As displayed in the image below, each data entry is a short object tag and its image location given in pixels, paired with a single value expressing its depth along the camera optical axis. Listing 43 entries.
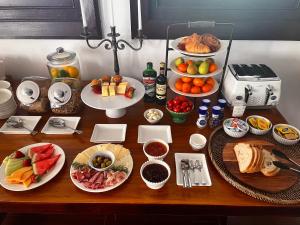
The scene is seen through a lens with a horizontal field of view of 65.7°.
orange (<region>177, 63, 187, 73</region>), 1.02
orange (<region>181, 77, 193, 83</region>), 1.06
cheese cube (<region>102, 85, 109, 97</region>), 1.04
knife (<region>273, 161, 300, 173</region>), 0.78
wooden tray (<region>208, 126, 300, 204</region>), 0.72
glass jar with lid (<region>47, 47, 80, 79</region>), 1.09
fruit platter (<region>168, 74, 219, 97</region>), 1.04
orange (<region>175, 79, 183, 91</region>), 1.06
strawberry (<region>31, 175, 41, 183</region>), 0.76
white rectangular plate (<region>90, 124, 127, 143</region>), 0.95
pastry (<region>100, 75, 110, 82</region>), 1.09
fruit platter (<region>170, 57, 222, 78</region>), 1.00
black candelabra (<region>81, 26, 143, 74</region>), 1.04
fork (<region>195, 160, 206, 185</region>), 0.80
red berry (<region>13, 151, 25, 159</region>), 0.84
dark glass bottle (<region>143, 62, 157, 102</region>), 1.08
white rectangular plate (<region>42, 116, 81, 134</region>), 0.98
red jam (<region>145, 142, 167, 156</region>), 0.86
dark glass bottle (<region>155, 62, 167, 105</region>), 1.05
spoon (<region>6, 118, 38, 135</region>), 1.00
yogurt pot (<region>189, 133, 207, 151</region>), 0.89
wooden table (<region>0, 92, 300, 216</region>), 0.72
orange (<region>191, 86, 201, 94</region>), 1.04
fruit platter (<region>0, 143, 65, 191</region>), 0.76
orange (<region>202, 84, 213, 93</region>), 1.05
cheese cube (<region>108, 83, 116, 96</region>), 1.04
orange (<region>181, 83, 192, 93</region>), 1.05
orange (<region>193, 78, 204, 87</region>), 1.04
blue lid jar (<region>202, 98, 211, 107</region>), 1.03
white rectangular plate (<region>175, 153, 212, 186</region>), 0.79
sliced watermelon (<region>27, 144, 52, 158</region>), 0.86
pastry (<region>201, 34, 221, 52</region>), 0.98
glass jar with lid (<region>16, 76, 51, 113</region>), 1.01
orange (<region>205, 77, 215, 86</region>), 1.07
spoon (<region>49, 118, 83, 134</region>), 1.00
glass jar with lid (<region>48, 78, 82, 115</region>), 1.00
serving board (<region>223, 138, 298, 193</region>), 0.75
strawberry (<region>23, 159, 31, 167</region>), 0.81
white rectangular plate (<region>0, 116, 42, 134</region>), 0.98
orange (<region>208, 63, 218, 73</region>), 1.01
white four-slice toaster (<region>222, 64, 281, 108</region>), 1.03
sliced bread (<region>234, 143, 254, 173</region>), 0.78
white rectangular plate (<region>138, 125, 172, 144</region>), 0.97
